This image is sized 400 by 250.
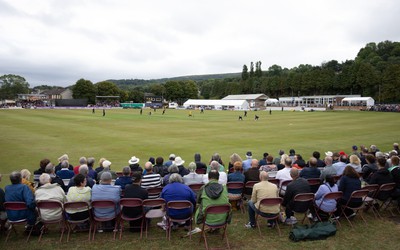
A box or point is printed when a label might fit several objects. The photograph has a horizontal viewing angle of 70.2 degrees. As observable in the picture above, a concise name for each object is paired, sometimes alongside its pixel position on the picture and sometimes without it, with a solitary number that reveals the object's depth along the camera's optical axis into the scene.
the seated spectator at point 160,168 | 9.57
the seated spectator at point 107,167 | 9.51
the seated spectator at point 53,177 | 8.07
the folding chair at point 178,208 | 6.63
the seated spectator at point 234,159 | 10.81
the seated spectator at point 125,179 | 8.00
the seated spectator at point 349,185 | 7.77
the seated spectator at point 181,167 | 9.69
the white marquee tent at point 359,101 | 90.94
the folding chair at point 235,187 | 8.39
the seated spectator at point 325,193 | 7.48
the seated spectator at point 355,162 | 10.05
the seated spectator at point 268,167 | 10.28
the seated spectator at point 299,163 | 10.42
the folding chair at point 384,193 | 8.24
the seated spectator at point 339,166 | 10.10
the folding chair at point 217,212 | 6.30
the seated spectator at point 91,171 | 9.55
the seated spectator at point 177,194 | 6.92
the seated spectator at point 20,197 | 6.73
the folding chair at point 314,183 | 8.71
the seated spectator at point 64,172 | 9.42
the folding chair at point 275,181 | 8.95
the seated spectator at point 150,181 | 8.21
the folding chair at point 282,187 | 8.79
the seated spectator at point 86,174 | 8.15
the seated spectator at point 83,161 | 10.33
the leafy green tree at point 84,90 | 131.75
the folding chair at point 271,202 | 6.95
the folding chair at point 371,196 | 7.96
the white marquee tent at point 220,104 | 105.38
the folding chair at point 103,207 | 6.78
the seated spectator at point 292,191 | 7.45
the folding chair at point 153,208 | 6.84
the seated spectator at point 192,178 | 8.58
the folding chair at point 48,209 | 6.59
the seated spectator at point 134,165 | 10.34
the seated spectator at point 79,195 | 6.89
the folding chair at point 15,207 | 6.57
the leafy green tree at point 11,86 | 144.38
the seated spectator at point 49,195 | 6.76
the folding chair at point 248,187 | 8.76
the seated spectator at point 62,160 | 10.38
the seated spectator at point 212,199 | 6.58
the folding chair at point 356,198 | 7.44
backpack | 6.71
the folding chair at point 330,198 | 7.29
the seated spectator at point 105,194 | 7.00
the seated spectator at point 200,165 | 11.07
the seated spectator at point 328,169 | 8.80
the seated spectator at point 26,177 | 7.88
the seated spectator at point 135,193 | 7.00
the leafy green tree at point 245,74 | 164.88
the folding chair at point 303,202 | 7.22
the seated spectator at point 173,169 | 8.14
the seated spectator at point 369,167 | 9.74
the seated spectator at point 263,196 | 7.15
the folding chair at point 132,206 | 6.80
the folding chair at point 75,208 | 6.62
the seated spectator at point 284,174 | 8.87
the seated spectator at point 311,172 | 9.02
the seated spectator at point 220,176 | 8.51
